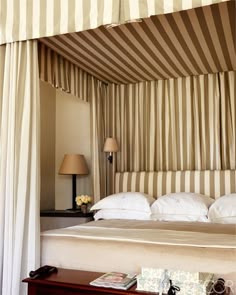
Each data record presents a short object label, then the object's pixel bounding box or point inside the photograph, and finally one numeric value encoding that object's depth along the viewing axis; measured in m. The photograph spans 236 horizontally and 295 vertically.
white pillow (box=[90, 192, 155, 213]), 3.44
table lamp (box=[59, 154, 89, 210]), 4.15
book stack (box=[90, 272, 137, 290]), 1.79
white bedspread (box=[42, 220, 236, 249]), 2.03
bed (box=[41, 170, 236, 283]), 1.89
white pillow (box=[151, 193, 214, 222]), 3.20
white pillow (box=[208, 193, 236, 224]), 3.03
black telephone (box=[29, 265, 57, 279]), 2.01
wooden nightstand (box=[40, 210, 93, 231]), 3.82
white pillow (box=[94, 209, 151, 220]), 3.39
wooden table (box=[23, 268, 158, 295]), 1.80
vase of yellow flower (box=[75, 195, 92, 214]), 4.00
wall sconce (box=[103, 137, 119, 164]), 3.96
